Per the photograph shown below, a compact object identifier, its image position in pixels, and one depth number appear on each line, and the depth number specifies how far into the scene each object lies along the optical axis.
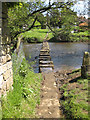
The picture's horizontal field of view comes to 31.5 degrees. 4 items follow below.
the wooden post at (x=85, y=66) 7.01
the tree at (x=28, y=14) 6.28
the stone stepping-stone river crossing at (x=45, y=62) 8.66
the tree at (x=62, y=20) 6.43
